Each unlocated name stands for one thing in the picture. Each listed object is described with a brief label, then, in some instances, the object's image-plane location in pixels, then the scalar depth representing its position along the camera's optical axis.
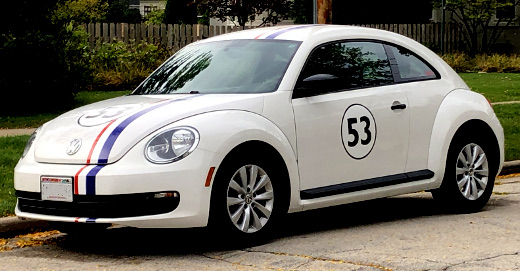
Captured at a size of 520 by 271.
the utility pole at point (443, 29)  35.67
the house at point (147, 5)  74.64
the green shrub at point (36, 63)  17.31
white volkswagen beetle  6.58
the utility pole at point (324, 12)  12.91
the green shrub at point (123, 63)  21.67
